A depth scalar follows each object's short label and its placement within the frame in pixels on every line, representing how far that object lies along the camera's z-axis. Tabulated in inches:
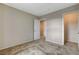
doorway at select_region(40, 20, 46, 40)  263.6
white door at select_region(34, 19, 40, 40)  177.4
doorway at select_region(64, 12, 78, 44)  143.7
